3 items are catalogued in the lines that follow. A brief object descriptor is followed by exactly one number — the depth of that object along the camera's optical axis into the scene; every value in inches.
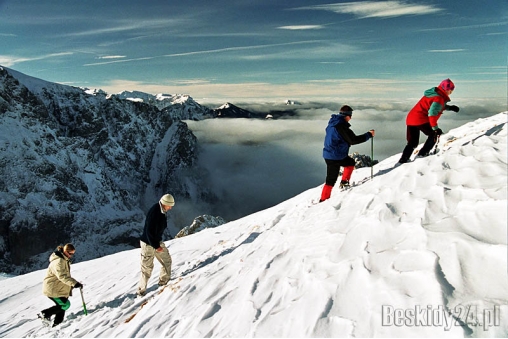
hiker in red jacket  340.8
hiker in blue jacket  358.6
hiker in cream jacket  337.4
